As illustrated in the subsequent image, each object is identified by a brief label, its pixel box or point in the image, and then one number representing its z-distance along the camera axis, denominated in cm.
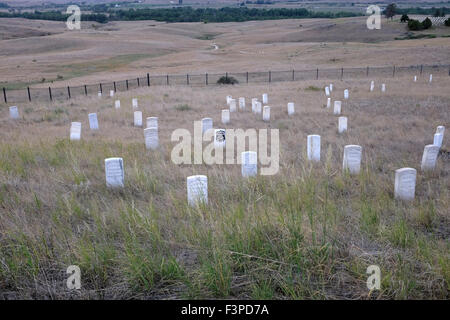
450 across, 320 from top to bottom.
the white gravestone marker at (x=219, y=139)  949
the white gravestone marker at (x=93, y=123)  1366
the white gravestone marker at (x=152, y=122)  1223
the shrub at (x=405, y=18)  8988
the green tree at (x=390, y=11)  10224
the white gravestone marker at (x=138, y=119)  1443
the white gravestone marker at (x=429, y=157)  726
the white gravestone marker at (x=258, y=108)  1675
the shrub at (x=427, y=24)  7825
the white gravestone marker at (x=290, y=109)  1623
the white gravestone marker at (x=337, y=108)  1592
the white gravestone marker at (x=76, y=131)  1110
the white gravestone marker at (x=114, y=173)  605
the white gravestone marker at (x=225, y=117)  1459
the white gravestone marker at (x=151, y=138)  939
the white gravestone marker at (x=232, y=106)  1747
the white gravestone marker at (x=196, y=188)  516
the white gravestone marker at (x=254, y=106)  1711
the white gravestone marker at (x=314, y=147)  818
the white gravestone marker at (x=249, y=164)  661
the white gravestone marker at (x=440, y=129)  975
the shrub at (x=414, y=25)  7906
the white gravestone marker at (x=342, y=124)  1230
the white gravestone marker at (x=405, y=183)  555
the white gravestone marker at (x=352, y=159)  696
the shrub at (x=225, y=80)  3409
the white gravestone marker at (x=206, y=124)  1202
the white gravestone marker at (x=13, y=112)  1748
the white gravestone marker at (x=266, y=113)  1510
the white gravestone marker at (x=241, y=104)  1823
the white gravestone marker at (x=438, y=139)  898
